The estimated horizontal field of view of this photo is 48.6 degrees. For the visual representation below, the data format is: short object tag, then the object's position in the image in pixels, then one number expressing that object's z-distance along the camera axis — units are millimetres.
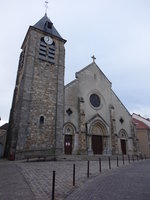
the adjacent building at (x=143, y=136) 27378
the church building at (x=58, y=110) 14953
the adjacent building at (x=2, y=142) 19439
